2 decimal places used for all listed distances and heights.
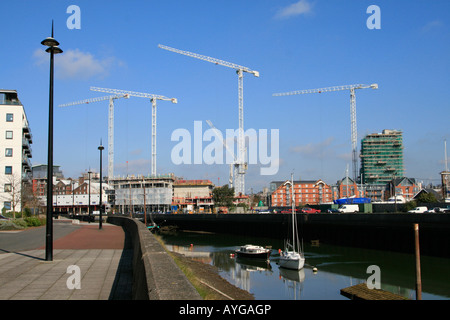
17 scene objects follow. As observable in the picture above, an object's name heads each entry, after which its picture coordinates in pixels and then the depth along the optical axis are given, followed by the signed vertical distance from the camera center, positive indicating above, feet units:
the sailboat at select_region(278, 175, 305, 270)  123.85 -22.80
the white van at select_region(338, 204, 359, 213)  255.86 -15.24
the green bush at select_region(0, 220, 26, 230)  127.44 -11.43
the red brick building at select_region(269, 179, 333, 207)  602.44 -12.13
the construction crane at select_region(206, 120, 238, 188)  605.31 +35.57
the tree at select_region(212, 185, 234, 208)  441.68 -11.17
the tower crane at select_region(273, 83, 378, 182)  577.02 +82.93
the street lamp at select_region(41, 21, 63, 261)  52.65 +3.52
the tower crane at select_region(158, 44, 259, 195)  569.23 +138.11
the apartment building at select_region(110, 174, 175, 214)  621.31 -17.40
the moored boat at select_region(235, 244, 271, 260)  148.13 -24.00
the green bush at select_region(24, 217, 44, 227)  143.44 -11.63
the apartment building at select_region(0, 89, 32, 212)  233.96 +26.68
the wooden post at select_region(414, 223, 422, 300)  63.46 -13.61
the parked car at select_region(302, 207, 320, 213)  275.59 -17.24
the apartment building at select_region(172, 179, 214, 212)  627.54 -27.82
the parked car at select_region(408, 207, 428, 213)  211.61 -13.33
